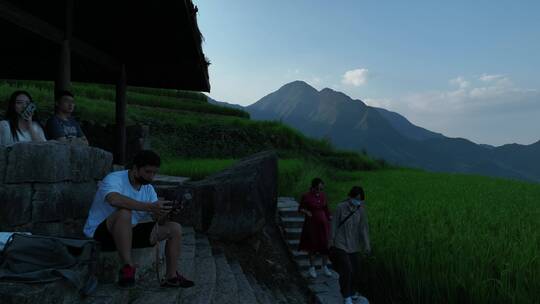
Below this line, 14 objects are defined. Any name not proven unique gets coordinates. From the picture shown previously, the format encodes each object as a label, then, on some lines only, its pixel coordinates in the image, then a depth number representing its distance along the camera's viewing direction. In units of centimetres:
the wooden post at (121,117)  759
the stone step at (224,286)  376
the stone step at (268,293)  529
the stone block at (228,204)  668
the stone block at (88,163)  396
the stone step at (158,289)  301
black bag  234
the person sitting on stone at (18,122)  371
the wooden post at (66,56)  513
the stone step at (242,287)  417
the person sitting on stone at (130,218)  296
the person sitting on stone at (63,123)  436
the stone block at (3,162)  315
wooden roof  561
